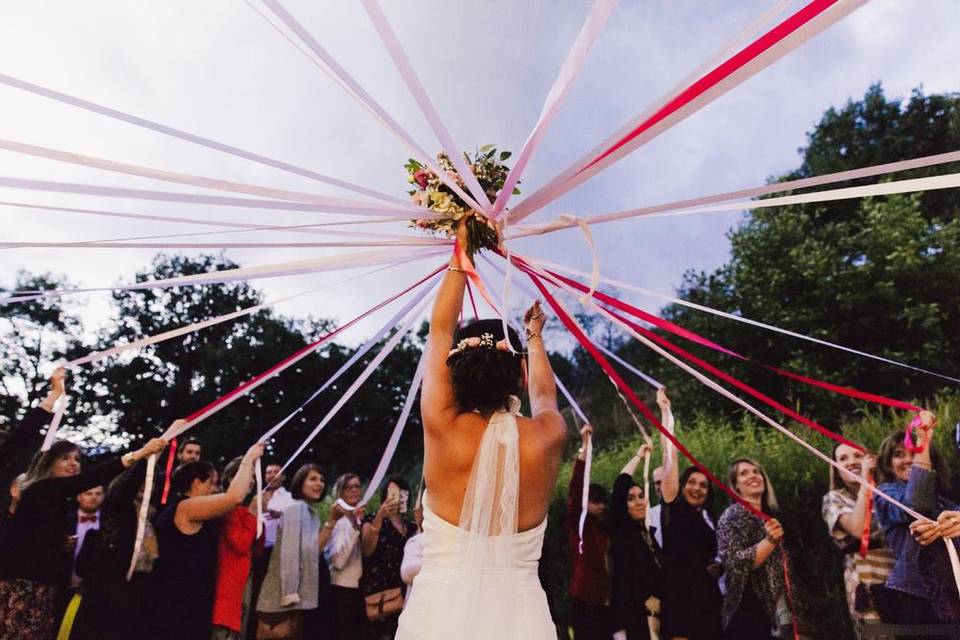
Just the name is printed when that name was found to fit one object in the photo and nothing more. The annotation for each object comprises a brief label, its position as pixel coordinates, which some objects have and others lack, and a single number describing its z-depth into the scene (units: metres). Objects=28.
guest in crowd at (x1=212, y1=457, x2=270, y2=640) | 5.26
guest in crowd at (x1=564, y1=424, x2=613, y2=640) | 5.92
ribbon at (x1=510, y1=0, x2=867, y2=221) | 1.93
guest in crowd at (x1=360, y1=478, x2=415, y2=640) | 6.15
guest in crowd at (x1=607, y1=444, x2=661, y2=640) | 5.67
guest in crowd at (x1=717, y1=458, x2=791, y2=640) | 5.14
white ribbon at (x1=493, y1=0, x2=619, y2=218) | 2.12
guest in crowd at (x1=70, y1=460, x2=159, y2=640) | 4.64
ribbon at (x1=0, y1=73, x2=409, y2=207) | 2.39
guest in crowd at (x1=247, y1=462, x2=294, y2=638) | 6.15
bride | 2.48
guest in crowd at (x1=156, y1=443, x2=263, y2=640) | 4.82
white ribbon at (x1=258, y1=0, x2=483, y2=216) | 2.24
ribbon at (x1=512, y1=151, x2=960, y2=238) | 2.41
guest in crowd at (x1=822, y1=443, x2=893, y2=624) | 4.91
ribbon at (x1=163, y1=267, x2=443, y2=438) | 3.99
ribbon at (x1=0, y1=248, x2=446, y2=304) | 3.52
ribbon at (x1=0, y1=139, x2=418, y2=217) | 2.55
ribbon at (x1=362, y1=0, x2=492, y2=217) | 2.08
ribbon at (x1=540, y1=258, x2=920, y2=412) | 3.73
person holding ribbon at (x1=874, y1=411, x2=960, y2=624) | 4.43
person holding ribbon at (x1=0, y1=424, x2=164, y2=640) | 4.26
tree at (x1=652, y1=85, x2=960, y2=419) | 15.32
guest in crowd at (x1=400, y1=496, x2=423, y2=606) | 4.81
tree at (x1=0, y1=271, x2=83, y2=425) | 24.05
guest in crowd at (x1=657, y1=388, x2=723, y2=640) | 5.27
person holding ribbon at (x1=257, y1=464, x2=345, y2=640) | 5.90
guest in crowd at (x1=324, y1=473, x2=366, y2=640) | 6.23
